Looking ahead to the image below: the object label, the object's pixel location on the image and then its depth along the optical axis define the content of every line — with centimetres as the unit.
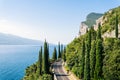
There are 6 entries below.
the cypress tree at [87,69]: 4850
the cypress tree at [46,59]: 6462
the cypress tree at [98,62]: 4575
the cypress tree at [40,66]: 6631
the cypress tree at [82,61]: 5391
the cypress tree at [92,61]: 4775
